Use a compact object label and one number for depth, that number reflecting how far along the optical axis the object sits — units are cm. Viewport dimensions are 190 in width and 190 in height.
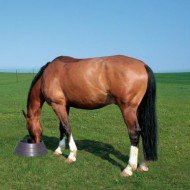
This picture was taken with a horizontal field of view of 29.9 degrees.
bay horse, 736
